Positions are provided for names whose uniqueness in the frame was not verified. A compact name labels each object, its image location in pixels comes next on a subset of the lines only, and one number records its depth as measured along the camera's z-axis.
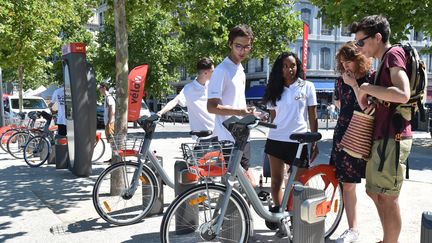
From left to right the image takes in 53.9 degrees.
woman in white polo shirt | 3.99
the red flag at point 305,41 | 11.31
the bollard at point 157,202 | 4.83
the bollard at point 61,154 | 8.29
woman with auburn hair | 3.63
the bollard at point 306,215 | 3.03
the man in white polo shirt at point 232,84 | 3.78
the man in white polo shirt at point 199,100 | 5.12
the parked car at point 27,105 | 18.47
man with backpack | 2.97
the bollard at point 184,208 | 3.36
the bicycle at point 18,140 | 10.15
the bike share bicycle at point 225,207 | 3.13
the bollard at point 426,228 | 2.00
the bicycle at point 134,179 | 4.54
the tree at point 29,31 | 14.52
